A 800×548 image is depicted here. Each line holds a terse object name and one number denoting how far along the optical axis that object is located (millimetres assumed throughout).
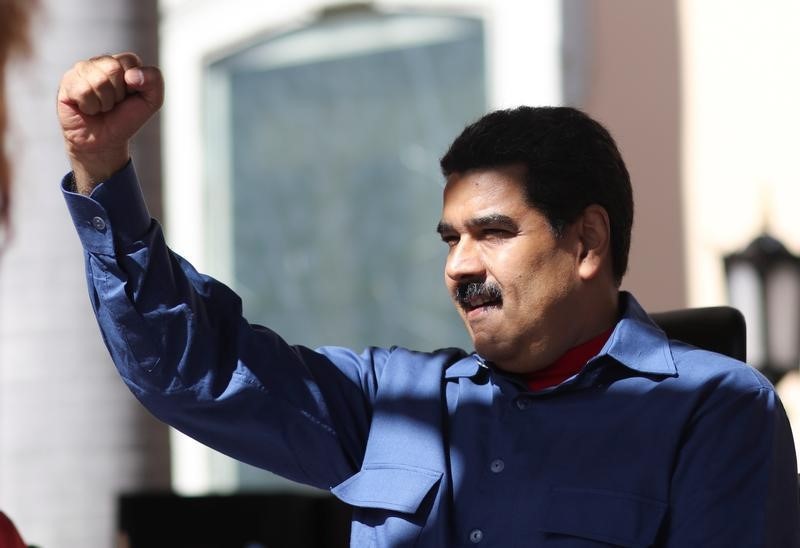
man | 4562
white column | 7992
